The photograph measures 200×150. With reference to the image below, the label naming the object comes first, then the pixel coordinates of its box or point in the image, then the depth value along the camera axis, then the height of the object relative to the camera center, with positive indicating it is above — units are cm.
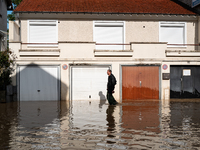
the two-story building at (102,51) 1588 +177
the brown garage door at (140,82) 1614 -14
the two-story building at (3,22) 2314 +538
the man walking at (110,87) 1245 -34
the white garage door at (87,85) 1608 -31
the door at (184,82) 1659 -15
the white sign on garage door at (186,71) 1659 +55
